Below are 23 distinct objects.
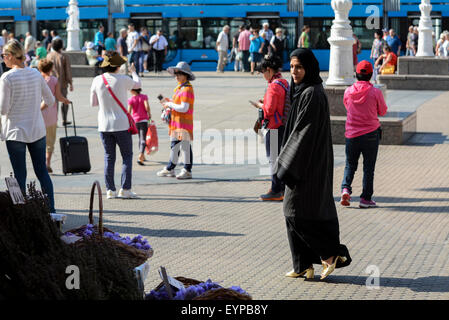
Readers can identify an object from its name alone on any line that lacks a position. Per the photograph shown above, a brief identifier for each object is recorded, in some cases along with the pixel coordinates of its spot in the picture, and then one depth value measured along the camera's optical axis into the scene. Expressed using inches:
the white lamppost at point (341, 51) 597.0
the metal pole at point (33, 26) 1577.3
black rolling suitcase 402.3
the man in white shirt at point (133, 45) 1282.0
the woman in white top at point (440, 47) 1257.0
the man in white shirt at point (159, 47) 1354.6
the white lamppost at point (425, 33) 1006.4
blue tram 1421.0
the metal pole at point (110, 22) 1523.1
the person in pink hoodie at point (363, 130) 363.6
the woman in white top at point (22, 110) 318.0
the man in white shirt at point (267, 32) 1349.7
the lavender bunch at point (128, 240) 188.8
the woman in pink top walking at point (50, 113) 449.2
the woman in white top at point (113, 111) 371.9
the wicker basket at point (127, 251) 178.4
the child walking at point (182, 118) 419.8
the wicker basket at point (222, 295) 152.2
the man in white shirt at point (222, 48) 1378.0
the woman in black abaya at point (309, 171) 246.7
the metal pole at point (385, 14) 1417.3
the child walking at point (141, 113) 477.7
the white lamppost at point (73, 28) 1195.3
